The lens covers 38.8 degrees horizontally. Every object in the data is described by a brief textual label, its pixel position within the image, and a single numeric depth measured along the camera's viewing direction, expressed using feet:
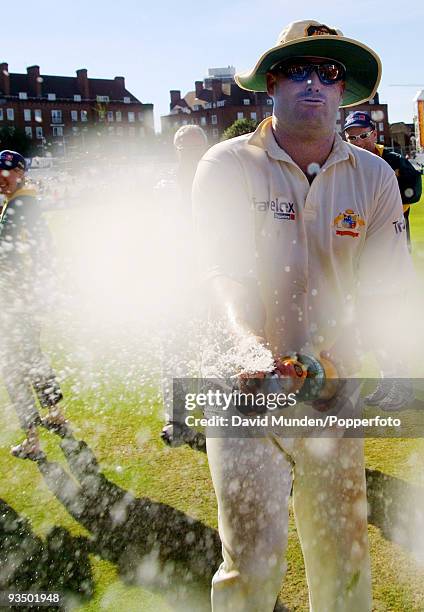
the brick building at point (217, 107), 299.79
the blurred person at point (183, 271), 16.56
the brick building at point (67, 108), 292.81
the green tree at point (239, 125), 203.08
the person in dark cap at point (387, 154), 20.81
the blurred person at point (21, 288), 15.98
